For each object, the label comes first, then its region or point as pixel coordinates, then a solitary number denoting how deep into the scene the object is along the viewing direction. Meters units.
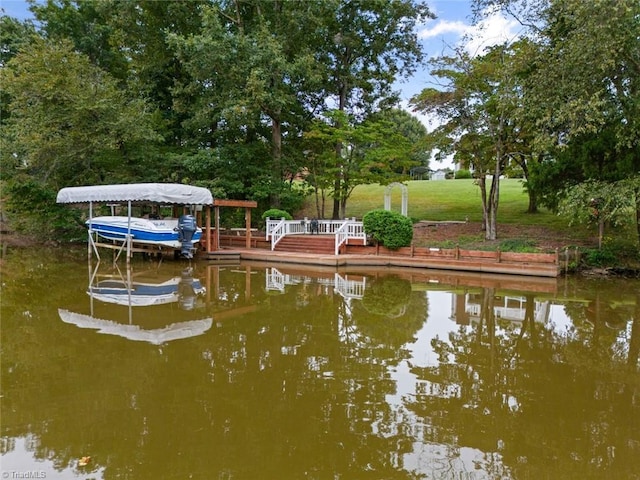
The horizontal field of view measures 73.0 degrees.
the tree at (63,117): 16.33
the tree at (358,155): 18.11
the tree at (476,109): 14.36
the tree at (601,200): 10.59
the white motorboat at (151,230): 13.87
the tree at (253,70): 17.14
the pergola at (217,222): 15.35
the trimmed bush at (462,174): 39.00
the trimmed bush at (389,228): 14.53
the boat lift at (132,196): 13.44
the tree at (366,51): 20.81
